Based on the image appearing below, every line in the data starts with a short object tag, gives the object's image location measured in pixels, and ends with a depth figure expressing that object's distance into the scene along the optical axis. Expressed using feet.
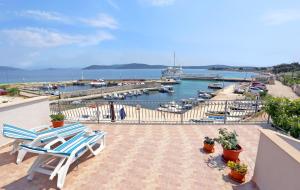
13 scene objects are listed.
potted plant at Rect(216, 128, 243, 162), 15.38
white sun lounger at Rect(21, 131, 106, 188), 12.44
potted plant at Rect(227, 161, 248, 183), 13.07
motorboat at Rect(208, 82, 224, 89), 188.47
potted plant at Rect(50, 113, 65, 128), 22.79
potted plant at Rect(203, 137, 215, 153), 17.47
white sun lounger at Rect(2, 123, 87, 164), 15.44
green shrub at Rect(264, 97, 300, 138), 20.98
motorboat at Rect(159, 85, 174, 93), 166.61
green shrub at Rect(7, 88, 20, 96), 90.44
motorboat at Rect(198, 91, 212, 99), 126.50
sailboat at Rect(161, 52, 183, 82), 301.28
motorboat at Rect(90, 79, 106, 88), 189.68
